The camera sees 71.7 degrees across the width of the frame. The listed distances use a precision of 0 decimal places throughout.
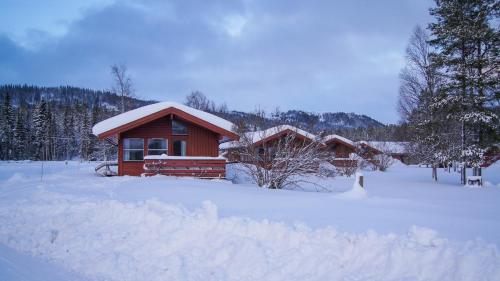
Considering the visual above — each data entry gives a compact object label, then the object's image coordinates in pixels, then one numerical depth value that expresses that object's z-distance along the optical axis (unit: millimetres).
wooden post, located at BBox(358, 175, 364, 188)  10866
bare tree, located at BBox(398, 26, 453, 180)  20734
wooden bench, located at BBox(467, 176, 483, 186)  16991
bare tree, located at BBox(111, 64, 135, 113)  36156
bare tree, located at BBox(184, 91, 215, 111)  54812
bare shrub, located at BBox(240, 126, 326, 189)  13492
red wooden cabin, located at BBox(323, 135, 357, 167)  38469
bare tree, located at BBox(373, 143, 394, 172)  37297
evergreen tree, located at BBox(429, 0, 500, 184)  17969
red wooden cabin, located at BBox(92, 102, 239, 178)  17688
